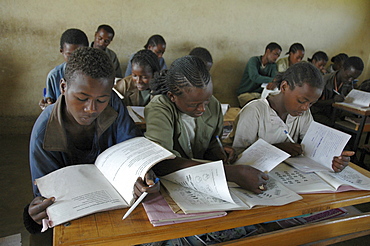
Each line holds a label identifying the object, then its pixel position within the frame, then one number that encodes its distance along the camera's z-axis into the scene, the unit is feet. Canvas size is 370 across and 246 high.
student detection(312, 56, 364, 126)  11.29
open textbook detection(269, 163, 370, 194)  4.00
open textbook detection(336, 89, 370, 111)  10.24
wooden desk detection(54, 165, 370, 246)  2.69
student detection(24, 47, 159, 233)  3.58
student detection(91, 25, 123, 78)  10.69
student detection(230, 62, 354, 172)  5.13
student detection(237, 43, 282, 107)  13.24
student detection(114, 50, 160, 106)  7.57
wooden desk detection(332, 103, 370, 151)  9.72
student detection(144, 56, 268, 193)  3.81
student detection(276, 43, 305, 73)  13.96
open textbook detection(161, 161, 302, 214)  3.18
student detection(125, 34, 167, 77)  11.46
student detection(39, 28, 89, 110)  7.31
